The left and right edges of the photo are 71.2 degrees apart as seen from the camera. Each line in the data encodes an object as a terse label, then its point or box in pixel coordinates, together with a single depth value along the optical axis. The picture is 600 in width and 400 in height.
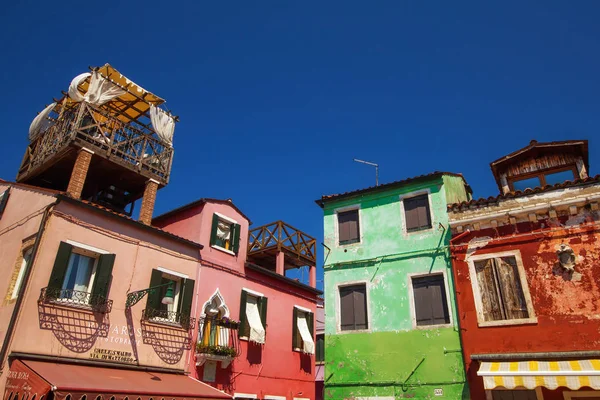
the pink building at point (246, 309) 15.41
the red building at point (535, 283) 9.99
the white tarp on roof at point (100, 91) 15.54
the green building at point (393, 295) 11.88
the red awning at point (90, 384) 9.27
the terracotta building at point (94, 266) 10.66
